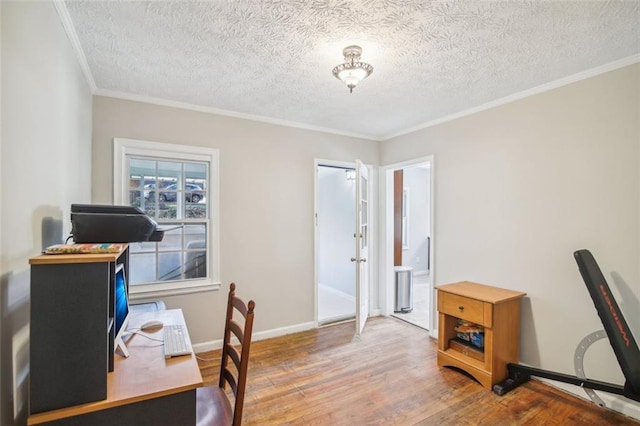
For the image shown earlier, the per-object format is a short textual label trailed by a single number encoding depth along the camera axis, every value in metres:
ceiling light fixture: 2.12
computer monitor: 1.50
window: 2.98
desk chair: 1.45
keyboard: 1.55
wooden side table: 2.60
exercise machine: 1.97
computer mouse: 1.92
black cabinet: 1.10
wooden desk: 1.15
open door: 3.68
